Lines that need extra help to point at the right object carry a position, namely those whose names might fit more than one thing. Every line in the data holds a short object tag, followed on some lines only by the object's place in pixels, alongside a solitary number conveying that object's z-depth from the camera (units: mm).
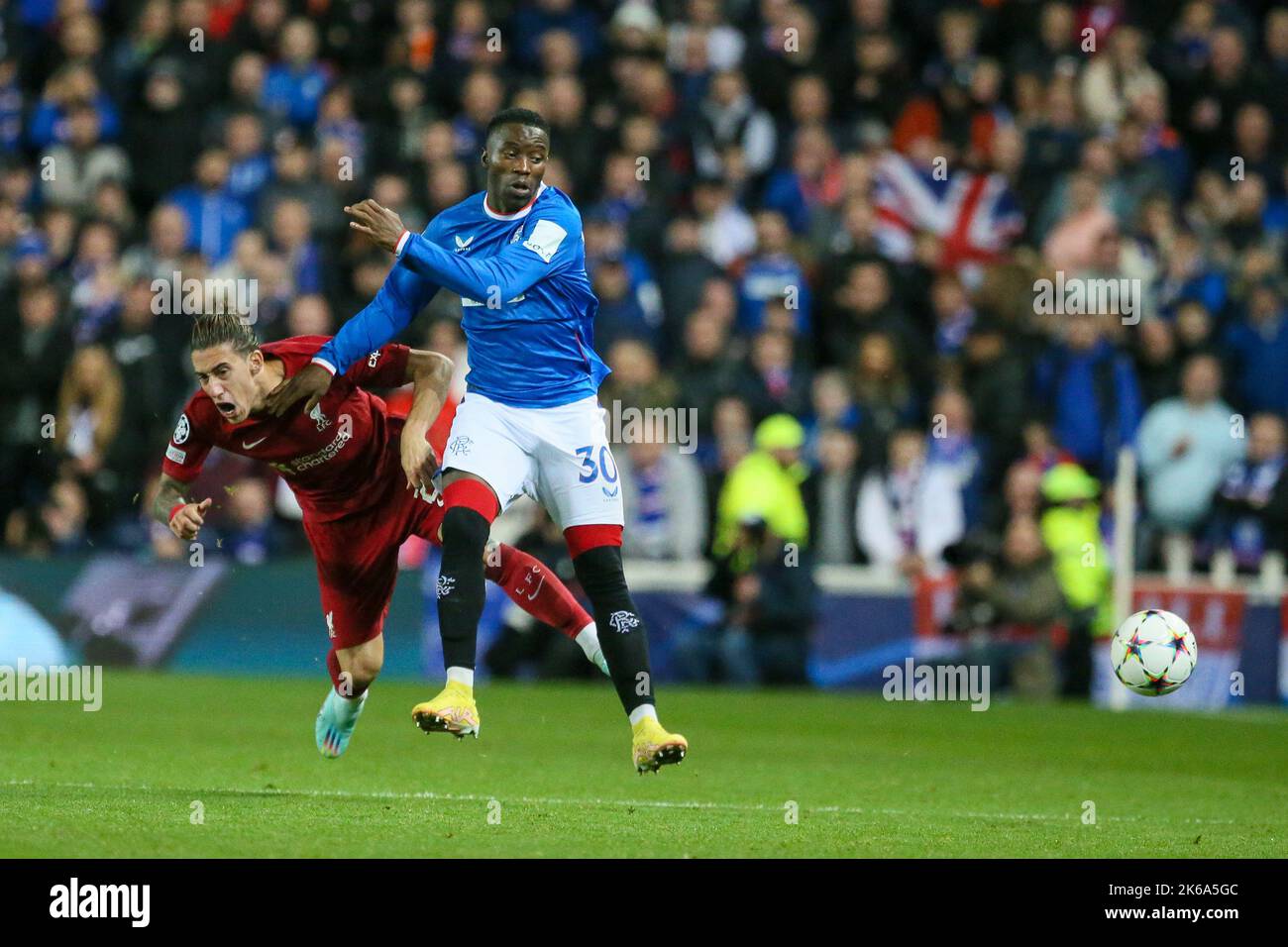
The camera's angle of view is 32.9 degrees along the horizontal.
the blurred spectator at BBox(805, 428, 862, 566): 16047
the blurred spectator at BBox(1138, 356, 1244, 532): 16000
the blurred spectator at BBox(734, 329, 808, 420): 16453
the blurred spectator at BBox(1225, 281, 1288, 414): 16375
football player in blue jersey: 8695
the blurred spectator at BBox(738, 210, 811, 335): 17188
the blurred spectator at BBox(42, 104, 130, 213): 18812
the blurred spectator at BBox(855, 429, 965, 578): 15781
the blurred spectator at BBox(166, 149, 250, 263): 18031
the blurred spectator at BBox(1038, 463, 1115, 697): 15523
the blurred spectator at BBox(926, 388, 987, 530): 15953
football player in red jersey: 9023
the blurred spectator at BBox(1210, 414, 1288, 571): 15703
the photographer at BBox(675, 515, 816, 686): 15461
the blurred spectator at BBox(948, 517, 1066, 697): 15297
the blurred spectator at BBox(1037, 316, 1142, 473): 16156
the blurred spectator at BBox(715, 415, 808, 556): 15828
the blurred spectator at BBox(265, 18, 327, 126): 18984
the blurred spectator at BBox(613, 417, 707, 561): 16047
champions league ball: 10500
